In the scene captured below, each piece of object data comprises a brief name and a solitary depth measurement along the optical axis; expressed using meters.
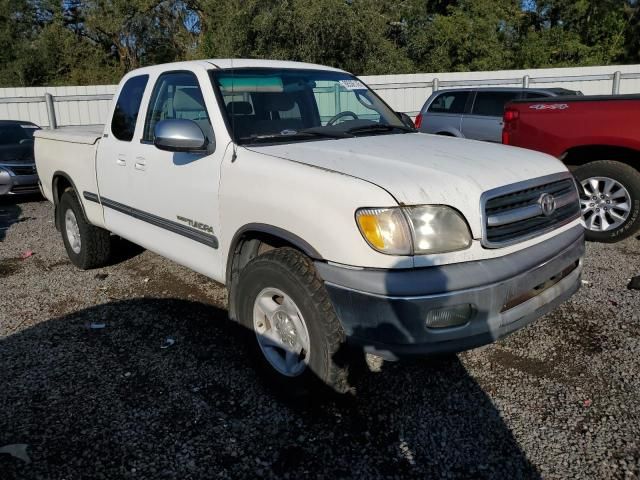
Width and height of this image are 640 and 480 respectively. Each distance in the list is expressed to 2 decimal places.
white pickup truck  2.65
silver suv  10.42
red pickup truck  5.71
